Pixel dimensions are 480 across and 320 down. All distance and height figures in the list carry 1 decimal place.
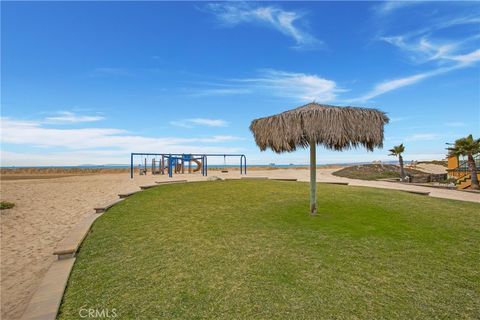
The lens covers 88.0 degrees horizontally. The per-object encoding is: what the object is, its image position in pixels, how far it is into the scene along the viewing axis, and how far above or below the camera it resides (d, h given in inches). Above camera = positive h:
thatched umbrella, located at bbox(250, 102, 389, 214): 232.4 +36.8
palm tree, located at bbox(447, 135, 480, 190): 724.7 +45.5
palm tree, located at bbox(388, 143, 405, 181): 1152.2 +68.9
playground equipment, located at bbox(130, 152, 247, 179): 1018.8 +29.9
